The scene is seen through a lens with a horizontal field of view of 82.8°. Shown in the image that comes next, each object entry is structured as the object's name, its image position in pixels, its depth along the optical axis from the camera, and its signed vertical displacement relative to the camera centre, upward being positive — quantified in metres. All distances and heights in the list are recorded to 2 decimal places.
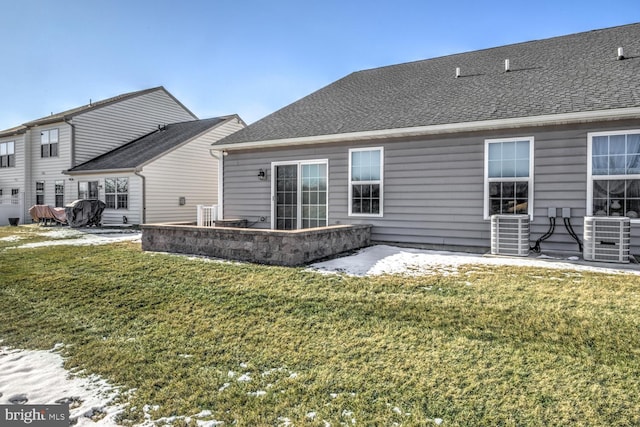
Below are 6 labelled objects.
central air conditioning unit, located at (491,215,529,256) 6.43 -0.43
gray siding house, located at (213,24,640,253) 6.31 +1.29
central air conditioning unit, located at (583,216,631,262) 5.75 -0.44
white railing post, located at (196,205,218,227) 10.19 -0.21
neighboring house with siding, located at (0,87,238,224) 17.47 +3.39
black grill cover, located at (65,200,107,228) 14.52 -0.21
